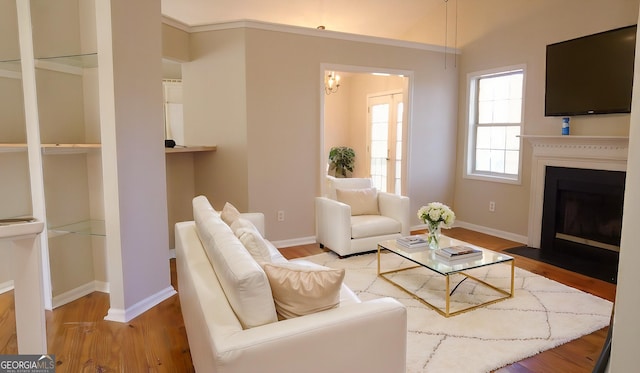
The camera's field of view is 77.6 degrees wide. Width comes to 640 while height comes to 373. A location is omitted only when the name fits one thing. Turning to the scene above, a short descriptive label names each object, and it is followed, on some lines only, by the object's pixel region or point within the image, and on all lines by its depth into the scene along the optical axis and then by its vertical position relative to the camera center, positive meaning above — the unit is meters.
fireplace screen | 4.08 -0.72
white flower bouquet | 3.33 -0.60
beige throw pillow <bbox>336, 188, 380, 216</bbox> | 4.59 -0.64
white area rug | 2.42 -1.26
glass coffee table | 2.97 -0.92
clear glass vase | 3.40 -0.79
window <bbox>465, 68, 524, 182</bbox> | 5.19 +0.27
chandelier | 6.31 +1.05
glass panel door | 6.87 +0.09
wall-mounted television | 3.84 +0.73
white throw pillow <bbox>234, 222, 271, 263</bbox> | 2.03 -0.52
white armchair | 4.20 -0.83
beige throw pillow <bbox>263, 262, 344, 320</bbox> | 1.67 -0.61
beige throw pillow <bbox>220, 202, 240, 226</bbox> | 2.63 -0.48
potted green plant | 7.84 -0.30
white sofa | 1.44 -0.72
